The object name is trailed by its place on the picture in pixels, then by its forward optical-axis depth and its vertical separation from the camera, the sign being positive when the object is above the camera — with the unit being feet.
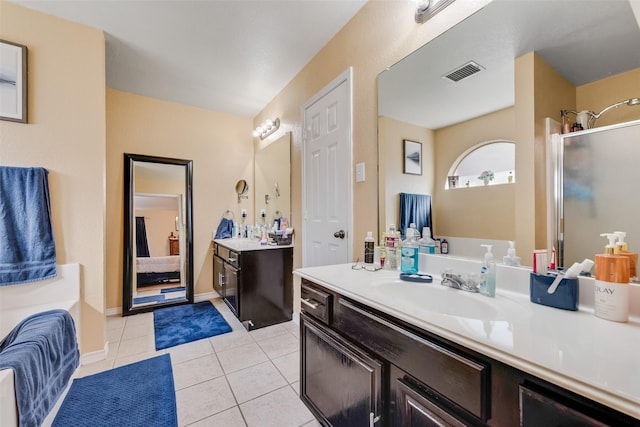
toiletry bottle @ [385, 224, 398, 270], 4.91 -0.73
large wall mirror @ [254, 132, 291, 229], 9.75 +1.47
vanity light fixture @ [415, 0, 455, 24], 4.42 +3.60
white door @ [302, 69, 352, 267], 6.70 +1.12
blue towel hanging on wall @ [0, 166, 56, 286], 5.76 -0.26
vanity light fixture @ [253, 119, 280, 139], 10.44 +3.70
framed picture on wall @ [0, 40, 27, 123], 5.88 +3.08
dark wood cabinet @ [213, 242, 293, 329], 8.37 -2.36
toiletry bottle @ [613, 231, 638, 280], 2.61 -0.42
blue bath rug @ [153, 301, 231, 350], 7.91 -3.75
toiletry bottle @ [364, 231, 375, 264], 5.25 -0.72
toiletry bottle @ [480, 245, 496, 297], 3.34 -0.83
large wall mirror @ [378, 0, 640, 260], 2.94 +1.81
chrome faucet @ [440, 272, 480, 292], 3.54 -0.98
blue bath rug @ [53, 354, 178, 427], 4.74 -3.74
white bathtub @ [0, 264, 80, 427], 5.64 -1.89
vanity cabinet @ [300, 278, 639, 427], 1.76 -1.55
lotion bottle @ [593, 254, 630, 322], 2.39 -0.71
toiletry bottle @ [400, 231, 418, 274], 4.43 -0.78
